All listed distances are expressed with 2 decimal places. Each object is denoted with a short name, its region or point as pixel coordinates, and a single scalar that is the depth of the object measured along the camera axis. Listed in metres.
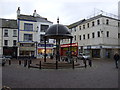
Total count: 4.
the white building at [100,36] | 23.78
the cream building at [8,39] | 23.22
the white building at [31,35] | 24.15
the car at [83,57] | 22.09
